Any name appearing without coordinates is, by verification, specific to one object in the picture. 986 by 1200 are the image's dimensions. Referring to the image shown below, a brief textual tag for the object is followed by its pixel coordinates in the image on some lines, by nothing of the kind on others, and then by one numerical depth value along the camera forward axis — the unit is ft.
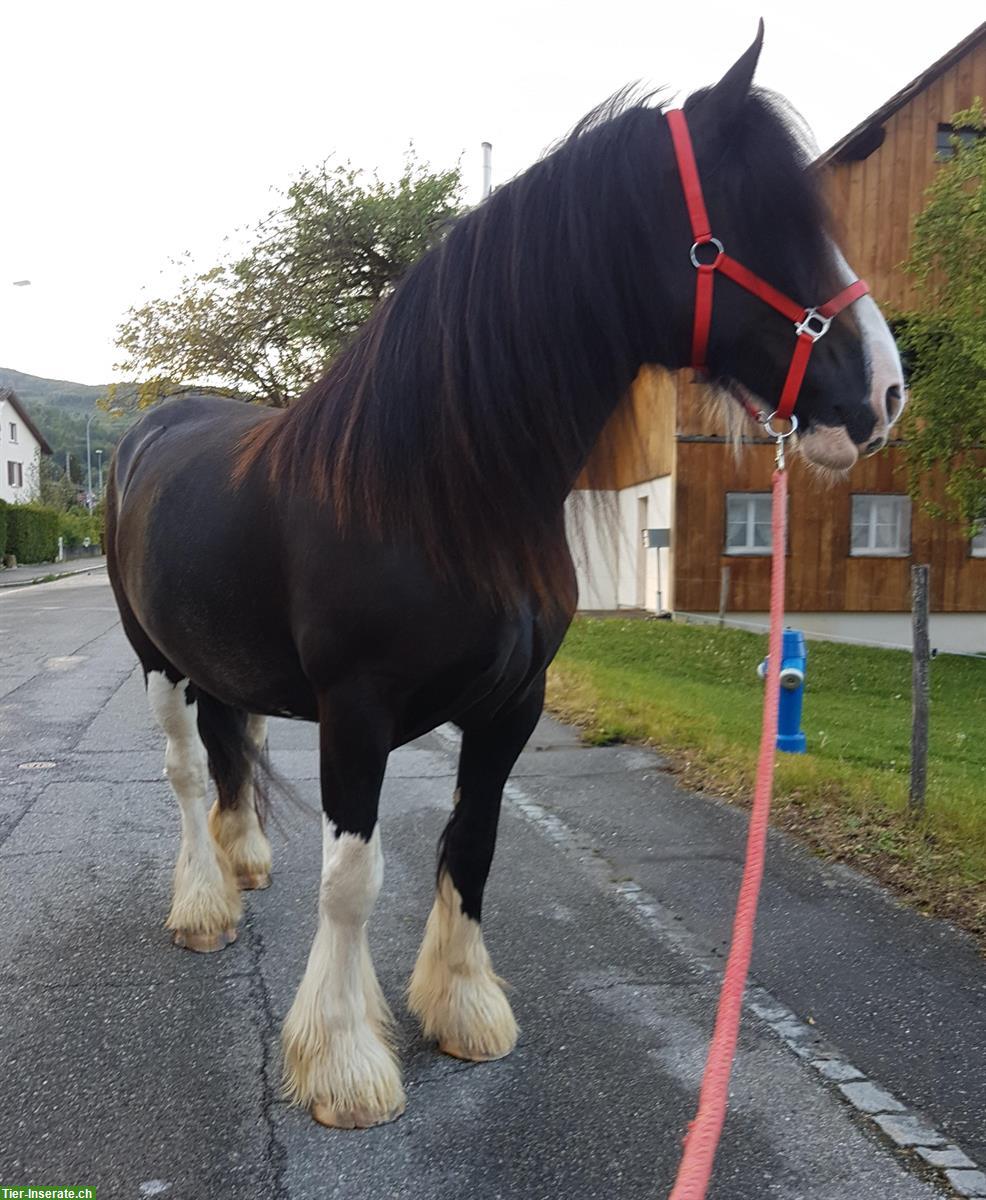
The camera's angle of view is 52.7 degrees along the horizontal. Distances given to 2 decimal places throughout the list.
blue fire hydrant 19.16
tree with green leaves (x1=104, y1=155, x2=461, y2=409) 64.64
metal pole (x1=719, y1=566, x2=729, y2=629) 52.80
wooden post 15.38
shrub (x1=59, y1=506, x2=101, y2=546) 174.07
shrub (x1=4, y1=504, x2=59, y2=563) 133.35
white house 200.95
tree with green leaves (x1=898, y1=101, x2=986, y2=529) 43.06
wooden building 56.08
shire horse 6.70
